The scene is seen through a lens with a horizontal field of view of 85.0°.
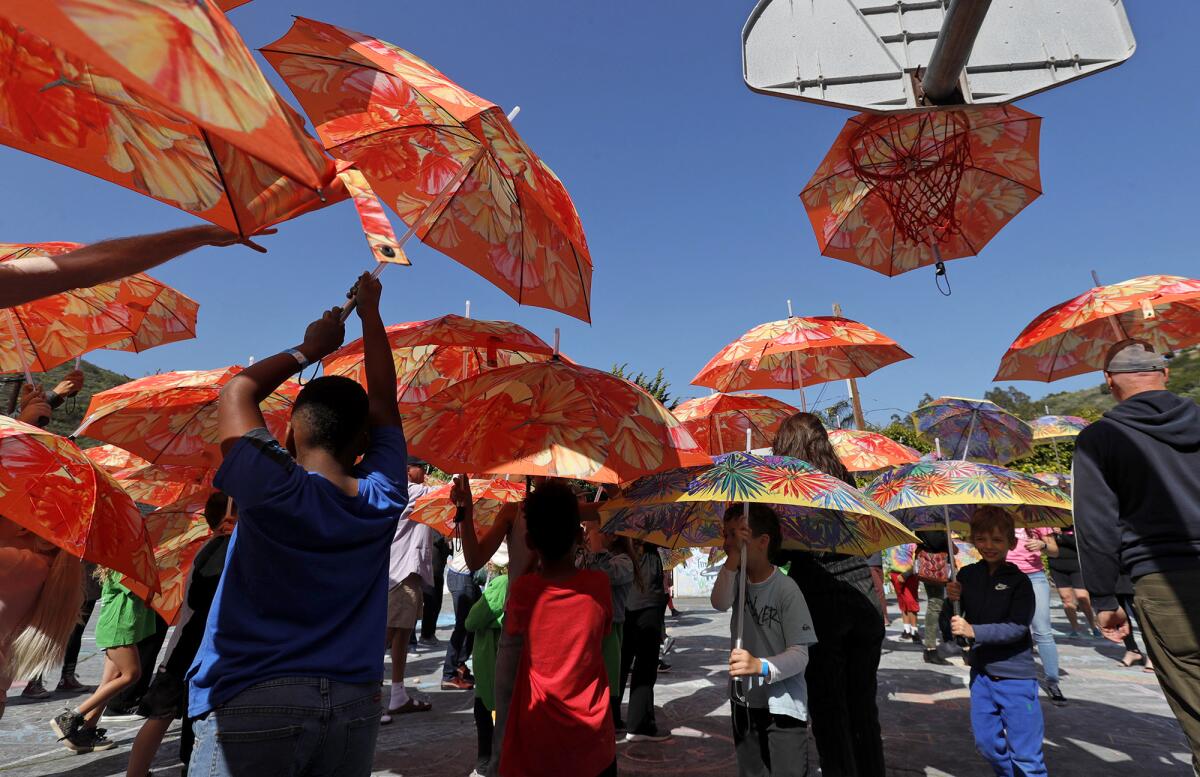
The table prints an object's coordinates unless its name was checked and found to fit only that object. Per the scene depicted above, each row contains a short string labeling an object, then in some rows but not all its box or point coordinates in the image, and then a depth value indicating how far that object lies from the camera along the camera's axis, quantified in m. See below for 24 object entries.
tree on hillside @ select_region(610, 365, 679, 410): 33.91
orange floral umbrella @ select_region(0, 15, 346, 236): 1.24
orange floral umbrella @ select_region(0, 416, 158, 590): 2.14
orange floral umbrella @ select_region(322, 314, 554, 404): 3.79
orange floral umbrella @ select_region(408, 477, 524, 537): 5.80
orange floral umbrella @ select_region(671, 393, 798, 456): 7.06
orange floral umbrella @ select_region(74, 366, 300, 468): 4.02
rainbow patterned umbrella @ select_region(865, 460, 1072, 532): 4.00
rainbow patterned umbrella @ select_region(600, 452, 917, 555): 3.08
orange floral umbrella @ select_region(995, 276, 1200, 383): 4.62
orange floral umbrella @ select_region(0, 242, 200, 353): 4.14
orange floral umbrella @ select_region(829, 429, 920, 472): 6.50
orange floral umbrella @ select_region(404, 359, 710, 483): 3.38
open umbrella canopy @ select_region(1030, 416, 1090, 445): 10.72
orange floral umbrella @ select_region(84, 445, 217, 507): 5.93
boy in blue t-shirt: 1.69
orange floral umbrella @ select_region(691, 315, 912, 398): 5.84
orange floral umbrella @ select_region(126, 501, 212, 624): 4.47
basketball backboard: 3.76
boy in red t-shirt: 2.76
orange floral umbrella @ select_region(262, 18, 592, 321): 2.58
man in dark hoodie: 2.79
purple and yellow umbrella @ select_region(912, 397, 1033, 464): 6.88
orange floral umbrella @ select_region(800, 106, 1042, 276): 4.75
